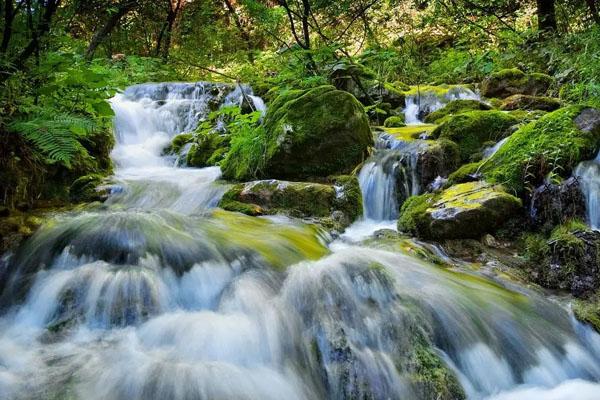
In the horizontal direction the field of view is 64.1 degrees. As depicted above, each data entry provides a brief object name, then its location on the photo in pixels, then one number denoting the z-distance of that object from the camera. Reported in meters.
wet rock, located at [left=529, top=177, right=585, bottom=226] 4.78
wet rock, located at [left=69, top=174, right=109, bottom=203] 6.10
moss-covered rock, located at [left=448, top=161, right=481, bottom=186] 5.72
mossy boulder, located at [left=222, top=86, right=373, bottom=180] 6.71
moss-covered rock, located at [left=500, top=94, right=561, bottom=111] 8.34
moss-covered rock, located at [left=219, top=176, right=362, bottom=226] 5.73
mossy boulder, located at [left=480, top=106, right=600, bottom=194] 5.08
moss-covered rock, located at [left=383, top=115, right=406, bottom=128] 9.28
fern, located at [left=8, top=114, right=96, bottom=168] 2.89
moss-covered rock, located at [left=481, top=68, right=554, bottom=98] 10.11
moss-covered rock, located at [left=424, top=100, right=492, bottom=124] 9.17
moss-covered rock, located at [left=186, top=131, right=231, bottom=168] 8.30
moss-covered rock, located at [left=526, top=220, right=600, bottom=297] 3.96
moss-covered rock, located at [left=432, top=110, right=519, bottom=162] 6.64
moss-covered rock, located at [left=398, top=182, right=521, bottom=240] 4.90
